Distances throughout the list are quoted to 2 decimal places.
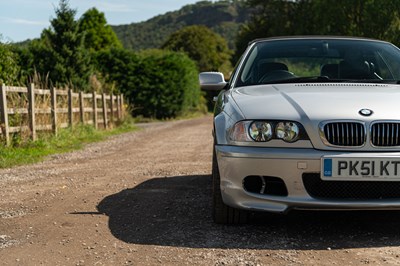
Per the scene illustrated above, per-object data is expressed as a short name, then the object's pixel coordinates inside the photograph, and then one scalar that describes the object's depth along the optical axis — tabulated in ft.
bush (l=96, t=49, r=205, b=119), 99.30
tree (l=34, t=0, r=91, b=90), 80.89
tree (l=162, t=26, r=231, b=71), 229.45
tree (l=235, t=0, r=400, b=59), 105.09
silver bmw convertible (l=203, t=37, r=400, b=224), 12.28
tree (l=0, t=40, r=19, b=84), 39.91
